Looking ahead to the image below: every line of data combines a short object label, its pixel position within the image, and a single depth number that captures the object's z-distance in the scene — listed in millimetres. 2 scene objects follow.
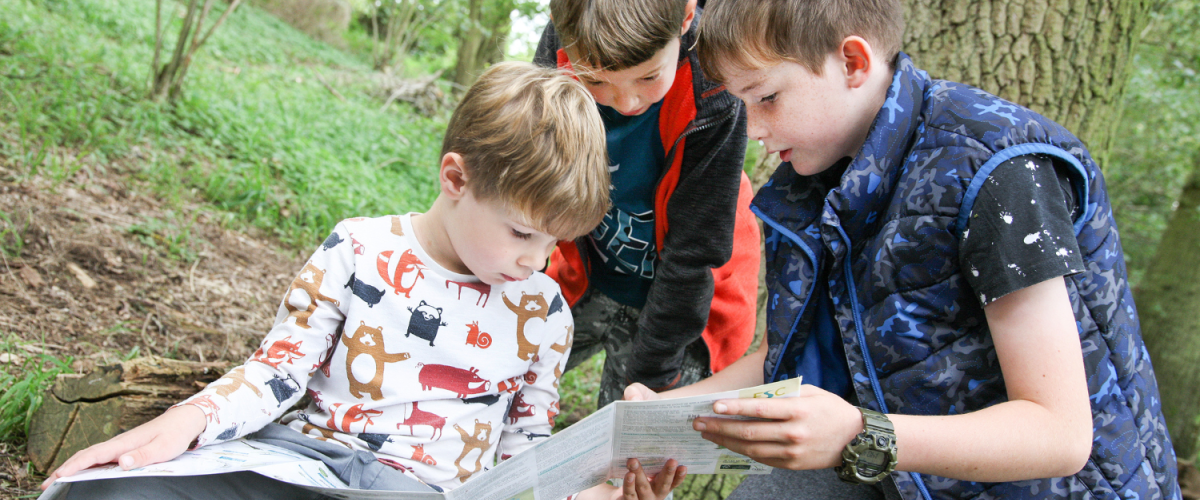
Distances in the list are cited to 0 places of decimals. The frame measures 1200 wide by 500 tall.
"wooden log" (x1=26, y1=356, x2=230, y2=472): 1715
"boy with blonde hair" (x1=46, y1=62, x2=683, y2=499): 1452
